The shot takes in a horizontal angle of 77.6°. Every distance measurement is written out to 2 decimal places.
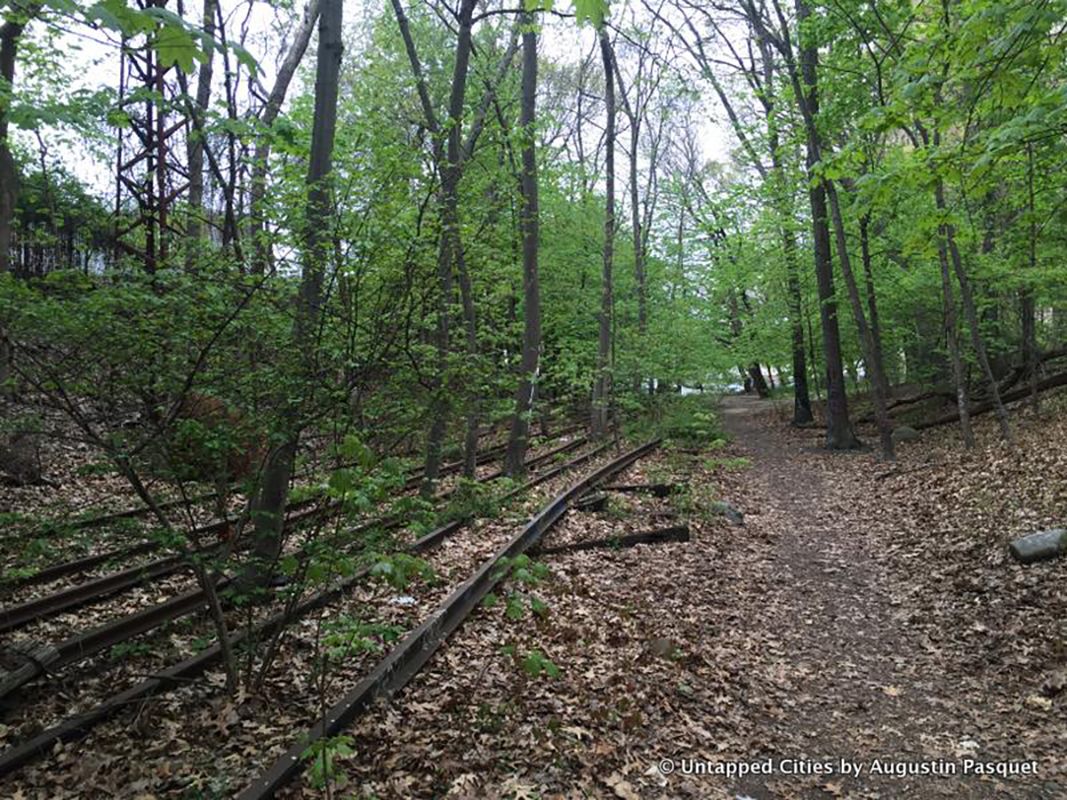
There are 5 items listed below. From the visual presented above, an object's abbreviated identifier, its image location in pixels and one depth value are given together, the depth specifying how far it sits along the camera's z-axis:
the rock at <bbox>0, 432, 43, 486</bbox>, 10.78
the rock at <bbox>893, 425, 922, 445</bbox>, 16.14
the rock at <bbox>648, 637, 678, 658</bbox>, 5.59
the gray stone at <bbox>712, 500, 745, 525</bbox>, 10.28
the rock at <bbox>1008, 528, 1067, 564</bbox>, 6.46
